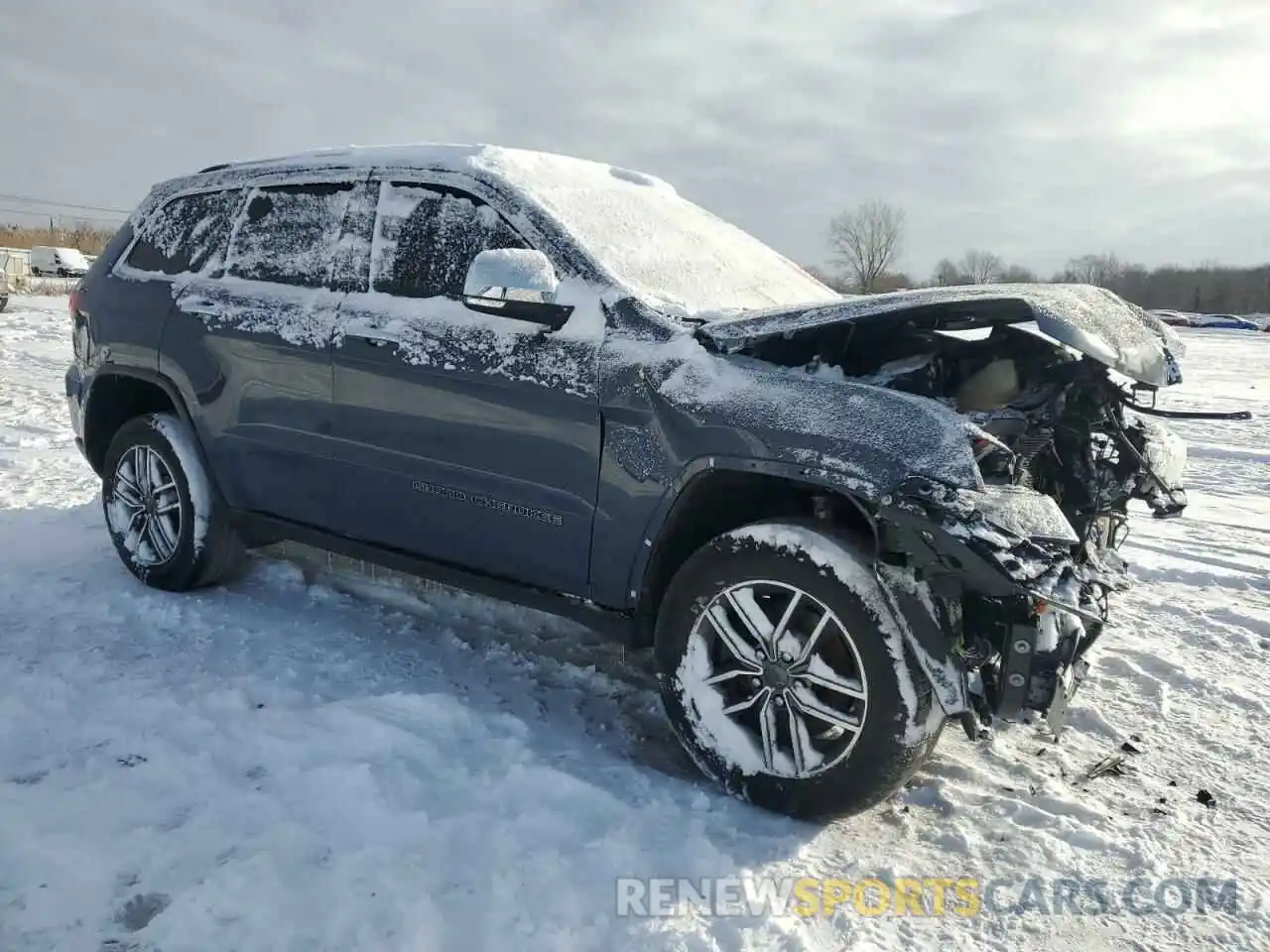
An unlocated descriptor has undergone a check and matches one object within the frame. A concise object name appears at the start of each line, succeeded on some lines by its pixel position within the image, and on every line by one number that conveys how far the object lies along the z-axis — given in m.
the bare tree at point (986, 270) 35.08
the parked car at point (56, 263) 41.94
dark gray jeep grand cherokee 2.39
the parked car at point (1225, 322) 53.19
